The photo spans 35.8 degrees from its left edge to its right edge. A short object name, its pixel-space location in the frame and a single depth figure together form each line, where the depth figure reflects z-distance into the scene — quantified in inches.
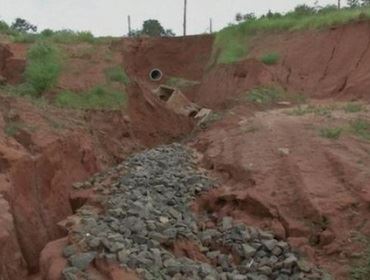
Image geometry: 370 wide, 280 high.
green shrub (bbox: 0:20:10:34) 776.3
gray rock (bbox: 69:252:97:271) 237.1
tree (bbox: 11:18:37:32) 1378.1
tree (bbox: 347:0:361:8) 958.4
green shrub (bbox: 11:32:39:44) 679.1
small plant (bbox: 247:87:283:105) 552.5
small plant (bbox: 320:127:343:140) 349.0
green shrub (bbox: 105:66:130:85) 589.0
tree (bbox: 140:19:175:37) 1526.8
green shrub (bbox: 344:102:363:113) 426.0
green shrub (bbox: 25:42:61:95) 520.4
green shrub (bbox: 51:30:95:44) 706.8
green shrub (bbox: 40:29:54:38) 755.7
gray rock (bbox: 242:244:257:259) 262.8
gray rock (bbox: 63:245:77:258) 247.5
